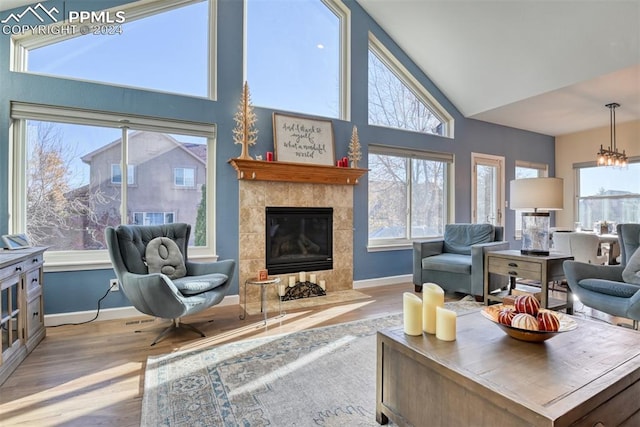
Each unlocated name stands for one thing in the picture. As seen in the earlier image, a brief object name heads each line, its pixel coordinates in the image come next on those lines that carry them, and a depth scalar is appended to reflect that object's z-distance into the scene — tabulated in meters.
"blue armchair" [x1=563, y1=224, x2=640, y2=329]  2.40
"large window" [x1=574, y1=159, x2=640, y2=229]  5.39
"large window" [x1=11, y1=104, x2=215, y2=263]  2.97
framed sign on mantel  3.92
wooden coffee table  1.03
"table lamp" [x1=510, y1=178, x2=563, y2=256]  2.91
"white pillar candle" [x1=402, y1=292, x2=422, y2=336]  1.50
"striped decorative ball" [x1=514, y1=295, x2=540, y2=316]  1.48
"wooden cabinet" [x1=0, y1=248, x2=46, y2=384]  2.01
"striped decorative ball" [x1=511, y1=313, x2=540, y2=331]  1.38
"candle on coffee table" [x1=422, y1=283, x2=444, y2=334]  1.52
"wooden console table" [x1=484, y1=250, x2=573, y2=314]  2.94
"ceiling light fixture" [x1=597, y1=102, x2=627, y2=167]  4.53
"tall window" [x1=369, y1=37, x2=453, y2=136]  4.73
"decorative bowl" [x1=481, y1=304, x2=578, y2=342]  1.36
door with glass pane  5.48
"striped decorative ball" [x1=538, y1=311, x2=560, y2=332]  1.36
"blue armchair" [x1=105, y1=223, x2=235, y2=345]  2.38
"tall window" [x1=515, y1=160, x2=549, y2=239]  5.93
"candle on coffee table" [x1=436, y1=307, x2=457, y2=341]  1.44
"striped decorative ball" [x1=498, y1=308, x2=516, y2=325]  1.44
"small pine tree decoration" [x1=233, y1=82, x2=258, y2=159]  3.60
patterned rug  1.61
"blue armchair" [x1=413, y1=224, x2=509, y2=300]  3.59
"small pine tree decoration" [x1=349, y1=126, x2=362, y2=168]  4.25
